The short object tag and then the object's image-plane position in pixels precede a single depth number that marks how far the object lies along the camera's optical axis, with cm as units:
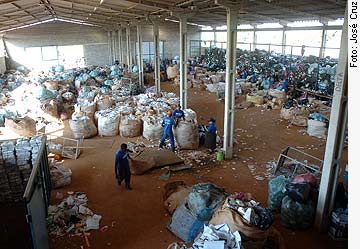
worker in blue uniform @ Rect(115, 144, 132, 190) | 747
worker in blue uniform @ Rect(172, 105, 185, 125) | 1022
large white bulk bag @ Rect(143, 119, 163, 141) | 1087
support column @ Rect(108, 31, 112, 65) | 2980
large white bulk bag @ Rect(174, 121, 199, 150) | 990
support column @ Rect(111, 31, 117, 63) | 2807
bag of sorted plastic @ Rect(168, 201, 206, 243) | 563
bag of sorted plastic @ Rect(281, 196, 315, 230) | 598
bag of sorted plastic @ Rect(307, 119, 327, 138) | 1133
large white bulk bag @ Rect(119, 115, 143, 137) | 1128
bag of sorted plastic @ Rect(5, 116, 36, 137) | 1112
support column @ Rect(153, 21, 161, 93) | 1528
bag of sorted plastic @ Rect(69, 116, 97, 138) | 1126
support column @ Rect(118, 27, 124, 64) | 2426
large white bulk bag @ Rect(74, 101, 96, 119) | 1253
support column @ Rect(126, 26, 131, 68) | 2186
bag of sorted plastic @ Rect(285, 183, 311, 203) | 601
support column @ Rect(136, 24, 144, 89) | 1782
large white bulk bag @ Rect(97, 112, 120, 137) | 1145
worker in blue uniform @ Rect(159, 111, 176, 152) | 965
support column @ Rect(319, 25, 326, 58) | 1841
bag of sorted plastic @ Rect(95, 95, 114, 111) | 1346
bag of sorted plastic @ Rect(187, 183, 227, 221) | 559
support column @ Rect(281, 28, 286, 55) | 2205
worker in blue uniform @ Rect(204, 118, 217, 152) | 971
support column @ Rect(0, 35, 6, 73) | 2409
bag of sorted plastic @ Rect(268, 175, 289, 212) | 648
